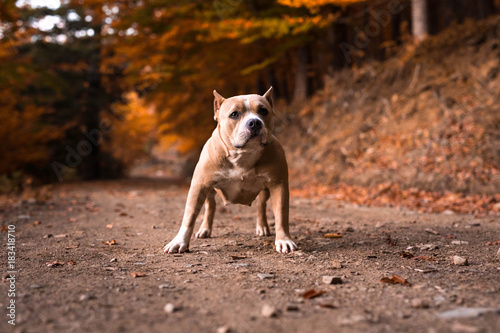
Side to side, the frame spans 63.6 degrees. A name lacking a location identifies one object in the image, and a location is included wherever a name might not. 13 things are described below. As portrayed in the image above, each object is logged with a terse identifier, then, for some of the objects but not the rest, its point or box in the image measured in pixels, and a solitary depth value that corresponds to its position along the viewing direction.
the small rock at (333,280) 2.72
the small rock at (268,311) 2.14
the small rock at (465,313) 2.08
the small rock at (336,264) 3.18
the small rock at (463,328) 1.87
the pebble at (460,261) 3.20
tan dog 3.50
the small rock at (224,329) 1.93
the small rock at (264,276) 2.89
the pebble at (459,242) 4.00
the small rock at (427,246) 3.81
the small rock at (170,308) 2.21
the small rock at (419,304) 2.23
